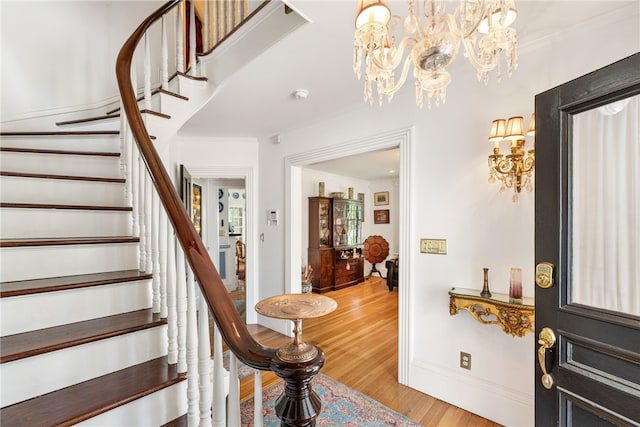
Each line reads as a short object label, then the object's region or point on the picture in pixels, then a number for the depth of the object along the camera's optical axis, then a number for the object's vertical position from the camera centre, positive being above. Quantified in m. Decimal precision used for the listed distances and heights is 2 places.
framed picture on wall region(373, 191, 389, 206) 6.52 +0.38
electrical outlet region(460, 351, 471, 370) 1.92 -1.07
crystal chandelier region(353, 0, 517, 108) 0.98 +0.68
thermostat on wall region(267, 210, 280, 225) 3.44 -0.03
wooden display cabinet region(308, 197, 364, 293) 5.22 -0.67
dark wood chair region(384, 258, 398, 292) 5.34 -1.25
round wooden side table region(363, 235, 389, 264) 6.39 -0.86
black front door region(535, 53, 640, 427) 0.90 -0.13
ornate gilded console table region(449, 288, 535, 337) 1.57 -0.61
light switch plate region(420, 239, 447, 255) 2.04 -0.26
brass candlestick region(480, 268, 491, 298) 1.75 -0.49
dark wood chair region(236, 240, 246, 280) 5.91 -1.06
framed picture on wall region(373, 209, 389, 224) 6.51 -0.06
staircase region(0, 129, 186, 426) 1.00 -0.46
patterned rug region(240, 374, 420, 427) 1.83 -1.45
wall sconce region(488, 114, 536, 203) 1.59 +0.35
